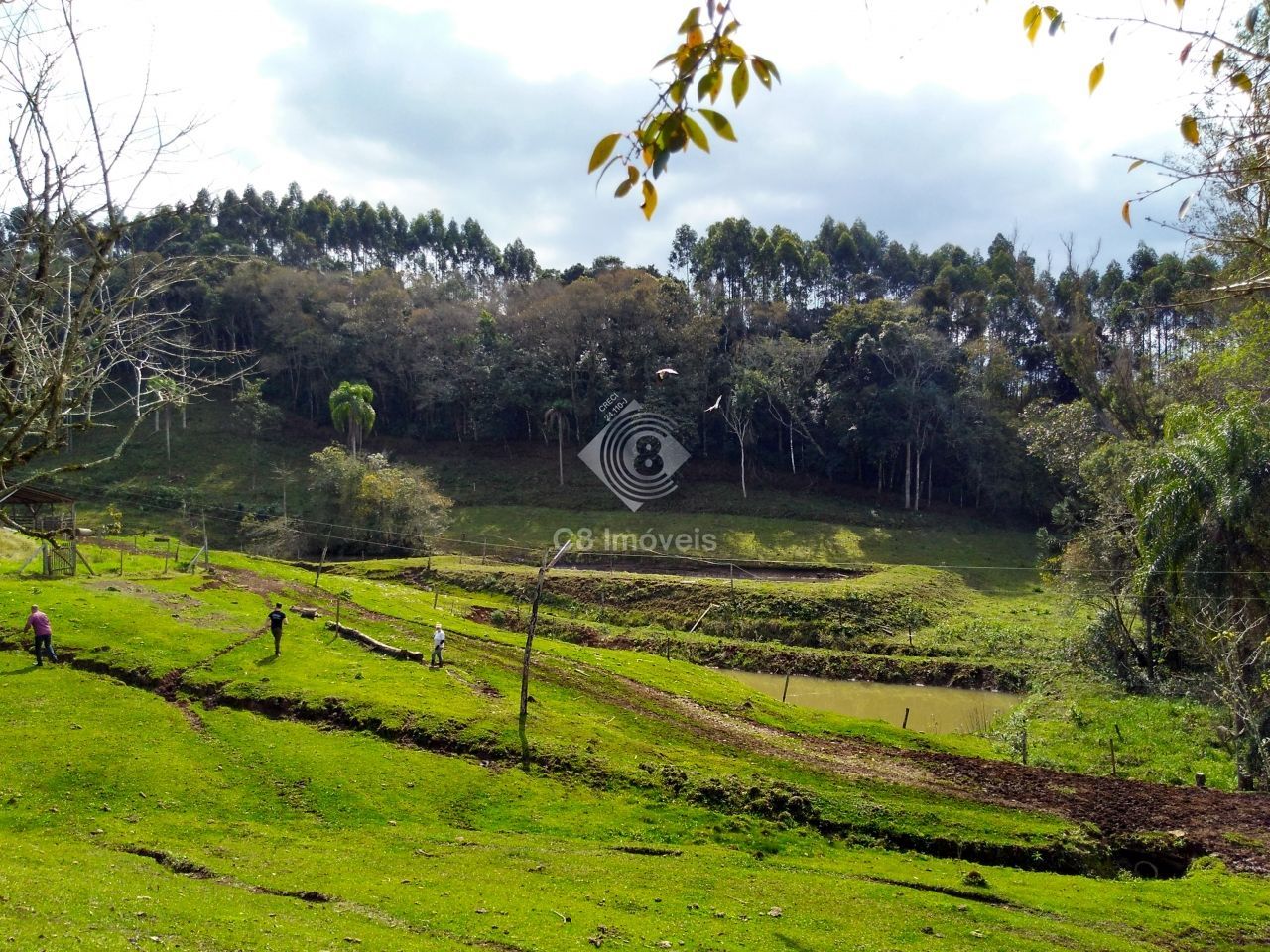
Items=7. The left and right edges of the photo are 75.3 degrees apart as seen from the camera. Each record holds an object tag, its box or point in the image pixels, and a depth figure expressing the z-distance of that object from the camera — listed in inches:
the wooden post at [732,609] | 1549.7
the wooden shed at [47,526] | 1252.8
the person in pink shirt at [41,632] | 872.3
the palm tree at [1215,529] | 968.9
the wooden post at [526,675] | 834.3
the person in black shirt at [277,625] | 1002.1
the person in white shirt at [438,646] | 1036.5
